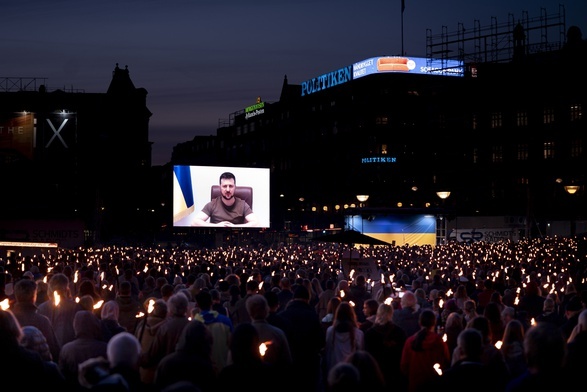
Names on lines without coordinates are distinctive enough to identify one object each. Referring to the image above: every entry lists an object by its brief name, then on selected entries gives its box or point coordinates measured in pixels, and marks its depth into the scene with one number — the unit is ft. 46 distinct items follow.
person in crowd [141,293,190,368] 29.58
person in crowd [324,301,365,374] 30.96
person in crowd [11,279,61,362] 30.55
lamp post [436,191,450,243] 257.79
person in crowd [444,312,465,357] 33.76
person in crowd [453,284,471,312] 47.50
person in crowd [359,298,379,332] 37.01
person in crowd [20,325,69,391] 25.11
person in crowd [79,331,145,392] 19.06
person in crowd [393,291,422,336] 37.01
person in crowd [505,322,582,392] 19.07
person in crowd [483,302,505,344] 33.01
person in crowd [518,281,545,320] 48.98
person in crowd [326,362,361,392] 18.25
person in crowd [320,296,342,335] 36.58
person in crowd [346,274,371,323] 49.93
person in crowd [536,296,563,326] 39.86
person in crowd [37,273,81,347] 35.14
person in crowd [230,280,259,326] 41.26
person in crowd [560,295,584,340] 35.14
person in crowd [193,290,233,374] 30.53
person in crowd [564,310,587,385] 19.54
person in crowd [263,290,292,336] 33.42
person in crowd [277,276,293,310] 47.55
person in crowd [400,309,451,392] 29.25
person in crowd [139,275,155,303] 52.93
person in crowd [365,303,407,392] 32.14
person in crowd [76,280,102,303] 40.63
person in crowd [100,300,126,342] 33.88
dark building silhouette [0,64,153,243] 239.09
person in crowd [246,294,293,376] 27.89
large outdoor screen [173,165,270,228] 209.05
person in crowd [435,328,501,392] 22.85
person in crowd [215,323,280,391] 21.61
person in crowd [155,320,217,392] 22.18
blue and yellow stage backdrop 268.62
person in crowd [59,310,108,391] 27.09
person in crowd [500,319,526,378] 28.63
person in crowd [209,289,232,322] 38.37
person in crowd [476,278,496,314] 53.21
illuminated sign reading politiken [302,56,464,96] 355.36
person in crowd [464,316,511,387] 26.89
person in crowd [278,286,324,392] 33.96
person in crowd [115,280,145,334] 42.01
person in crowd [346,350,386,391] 20.08
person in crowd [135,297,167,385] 31.30
